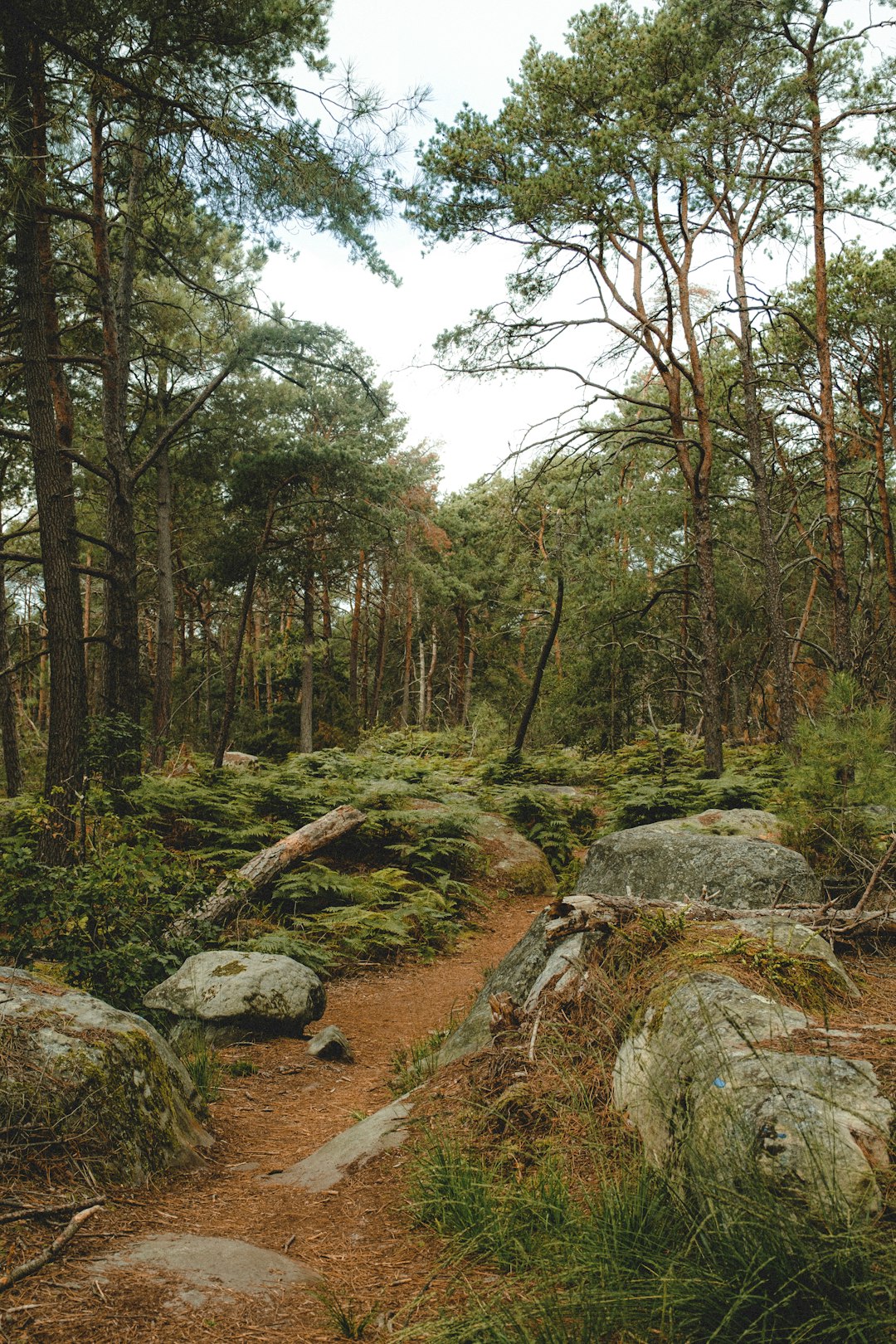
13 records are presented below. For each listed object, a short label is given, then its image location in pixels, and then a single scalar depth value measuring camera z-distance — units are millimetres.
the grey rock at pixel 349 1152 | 3463
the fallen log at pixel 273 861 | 6367
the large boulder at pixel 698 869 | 5098
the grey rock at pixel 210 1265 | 2318
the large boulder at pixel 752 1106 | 1955
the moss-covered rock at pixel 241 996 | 5629
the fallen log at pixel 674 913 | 3783
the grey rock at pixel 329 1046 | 5617
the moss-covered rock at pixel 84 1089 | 2902
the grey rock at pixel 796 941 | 3385
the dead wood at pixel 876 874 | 3729
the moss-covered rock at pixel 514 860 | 11031
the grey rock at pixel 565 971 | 3654
